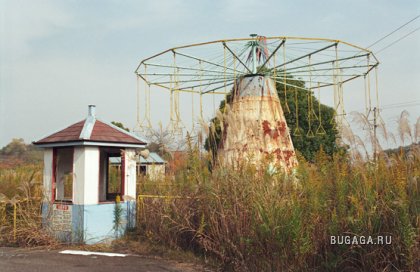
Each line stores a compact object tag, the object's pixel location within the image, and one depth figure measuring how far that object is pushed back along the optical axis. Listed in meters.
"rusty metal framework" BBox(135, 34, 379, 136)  10.63
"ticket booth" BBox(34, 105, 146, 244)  9.96
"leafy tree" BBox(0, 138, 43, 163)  38.09
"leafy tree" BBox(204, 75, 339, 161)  28.70
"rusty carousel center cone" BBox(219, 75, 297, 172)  11.58
